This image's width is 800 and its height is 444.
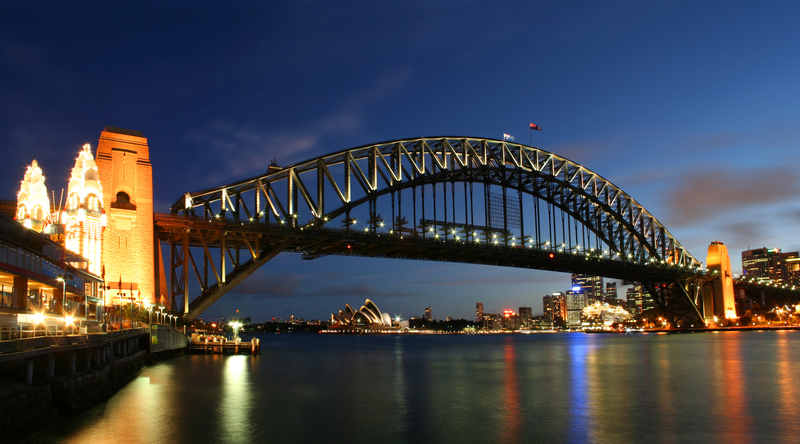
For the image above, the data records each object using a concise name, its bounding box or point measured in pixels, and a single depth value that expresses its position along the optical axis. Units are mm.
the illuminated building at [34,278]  22359
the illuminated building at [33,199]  41025
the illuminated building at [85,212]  38938
